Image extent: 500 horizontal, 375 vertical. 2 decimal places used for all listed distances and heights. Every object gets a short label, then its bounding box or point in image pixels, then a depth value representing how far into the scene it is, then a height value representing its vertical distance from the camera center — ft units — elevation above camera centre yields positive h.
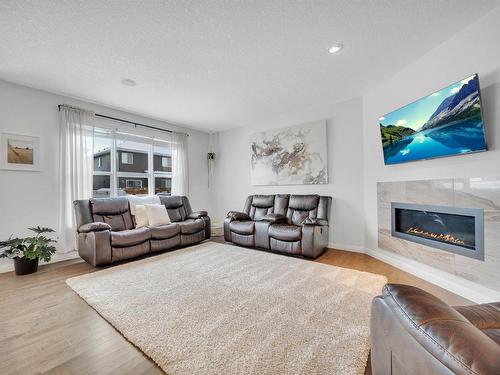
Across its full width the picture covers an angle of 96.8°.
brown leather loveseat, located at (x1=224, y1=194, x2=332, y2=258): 10.70 -1.89
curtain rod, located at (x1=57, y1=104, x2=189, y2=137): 11.21 +4.41
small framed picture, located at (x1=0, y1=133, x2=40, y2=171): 9.73 +1.90
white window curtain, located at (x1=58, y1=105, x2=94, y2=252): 11.11 +1.37
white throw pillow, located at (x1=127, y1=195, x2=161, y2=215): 12.51 -0.52
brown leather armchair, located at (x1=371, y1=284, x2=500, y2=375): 1.99 -1.59
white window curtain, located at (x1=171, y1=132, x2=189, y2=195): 16.37 +1.85
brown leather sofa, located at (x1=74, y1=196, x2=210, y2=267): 9.64 -1.98
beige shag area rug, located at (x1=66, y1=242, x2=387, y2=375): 4.33 -3.30
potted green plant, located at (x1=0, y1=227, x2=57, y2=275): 9.09 -2.42
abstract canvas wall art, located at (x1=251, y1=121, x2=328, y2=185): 13.19 +2.17
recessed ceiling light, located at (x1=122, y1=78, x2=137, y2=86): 9.75 +4.92
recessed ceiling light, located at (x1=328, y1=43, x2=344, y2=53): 7.49 +4.83
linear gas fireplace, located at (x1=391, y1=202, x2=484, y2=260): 6.73 -1.44
